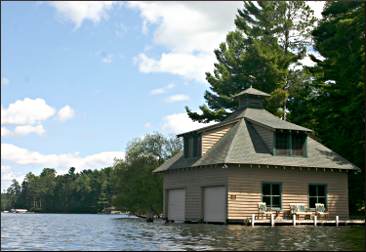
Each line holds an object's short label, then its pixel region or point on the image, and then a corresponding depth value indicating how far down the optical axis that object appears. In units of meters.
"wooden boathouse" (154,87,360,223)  39.66
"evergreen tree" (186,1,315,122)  65.00
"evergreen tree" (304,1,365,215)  49.44
